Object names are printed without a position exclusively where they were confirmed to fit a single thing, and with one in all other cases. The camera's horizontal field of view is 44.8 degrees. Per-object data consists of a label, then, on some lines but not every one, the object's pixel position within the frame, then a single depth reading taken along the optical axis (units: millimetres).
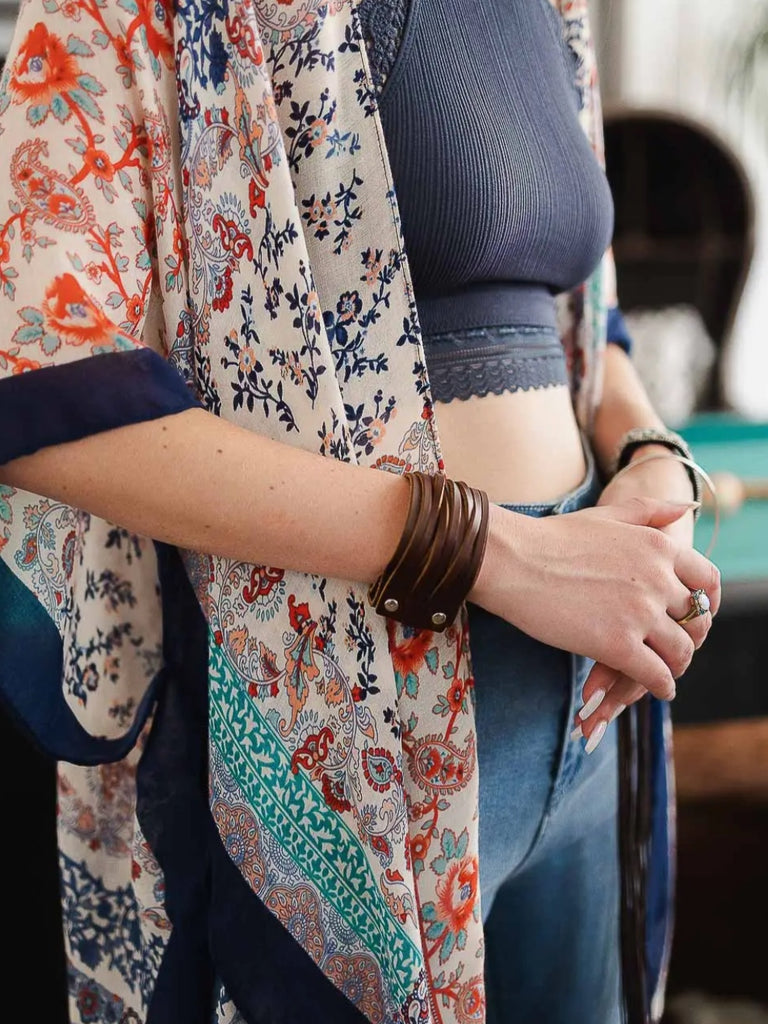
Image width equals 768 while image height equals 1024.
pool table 1206
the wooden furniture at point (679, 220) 2520
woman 529
